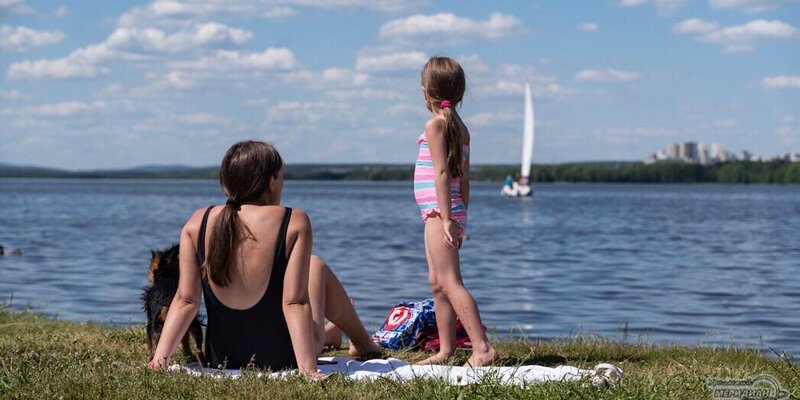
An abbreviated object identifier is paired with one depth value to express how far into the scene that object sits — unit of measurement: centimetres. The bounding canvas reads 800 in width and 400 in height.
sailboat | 6974
